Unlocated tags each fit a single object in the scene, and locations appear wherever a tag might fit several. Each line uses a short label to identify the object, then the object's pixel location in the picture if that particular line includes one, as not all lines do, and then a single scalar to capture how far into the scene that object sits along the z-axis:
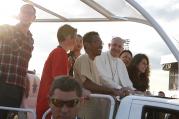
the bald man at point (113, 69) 5.19
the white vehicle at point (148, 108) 4.12
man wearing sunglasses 2.26
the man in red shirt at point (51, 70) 4.49
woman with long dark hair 5.72
